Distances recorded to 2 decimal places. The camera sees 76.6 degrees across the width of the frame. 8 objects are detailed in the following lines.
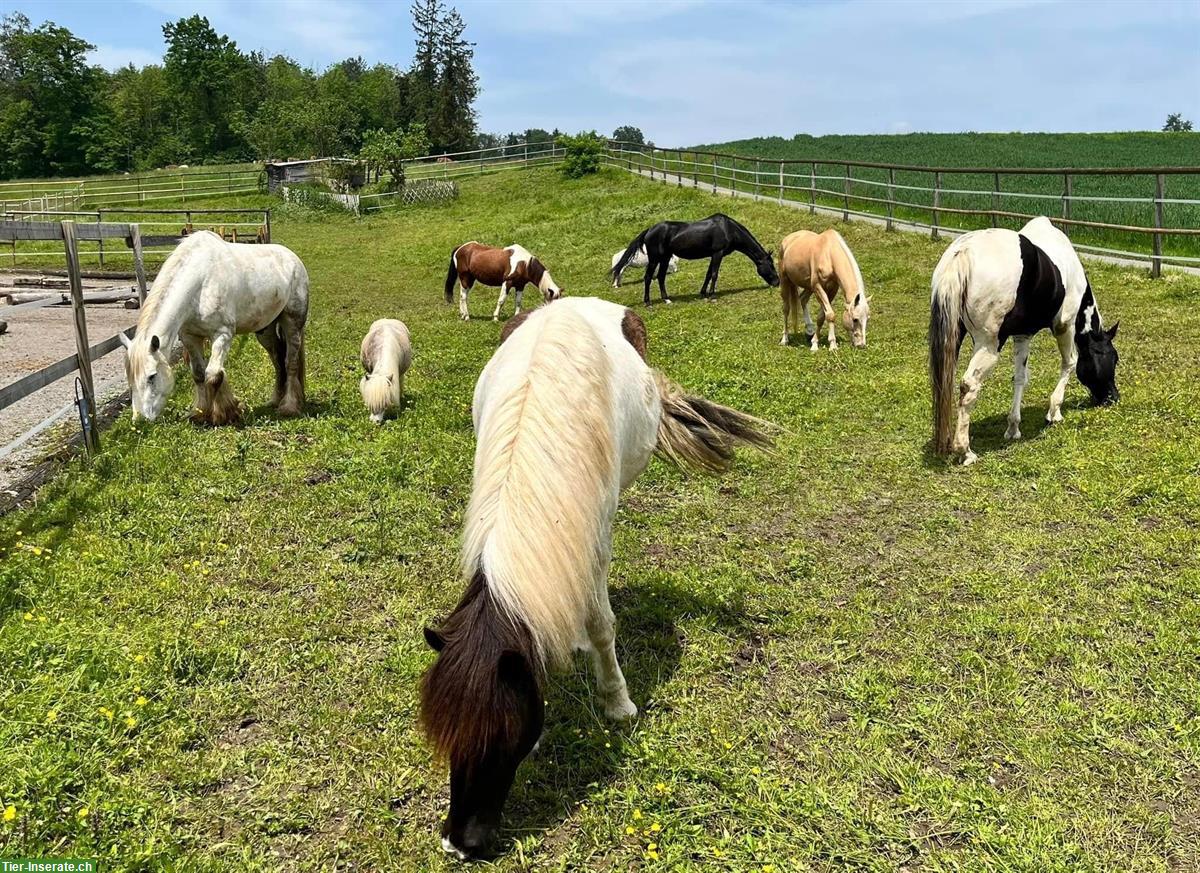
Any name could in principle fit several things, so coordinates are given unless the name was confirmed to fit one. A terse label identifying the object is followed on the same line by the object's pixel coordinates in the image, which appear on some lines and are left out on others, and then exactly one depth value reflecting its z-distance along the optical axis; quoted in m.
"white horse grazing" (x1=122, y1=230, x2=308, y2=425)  6.47
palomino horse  9.88
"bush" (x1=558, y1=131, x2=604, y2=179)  31.02
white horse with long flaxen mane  2.22
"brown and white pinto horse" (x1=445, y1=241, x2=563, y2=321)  14.38
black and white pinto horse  5.84
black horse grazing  14.28
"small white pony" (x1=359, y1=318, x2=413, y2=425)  7.45
